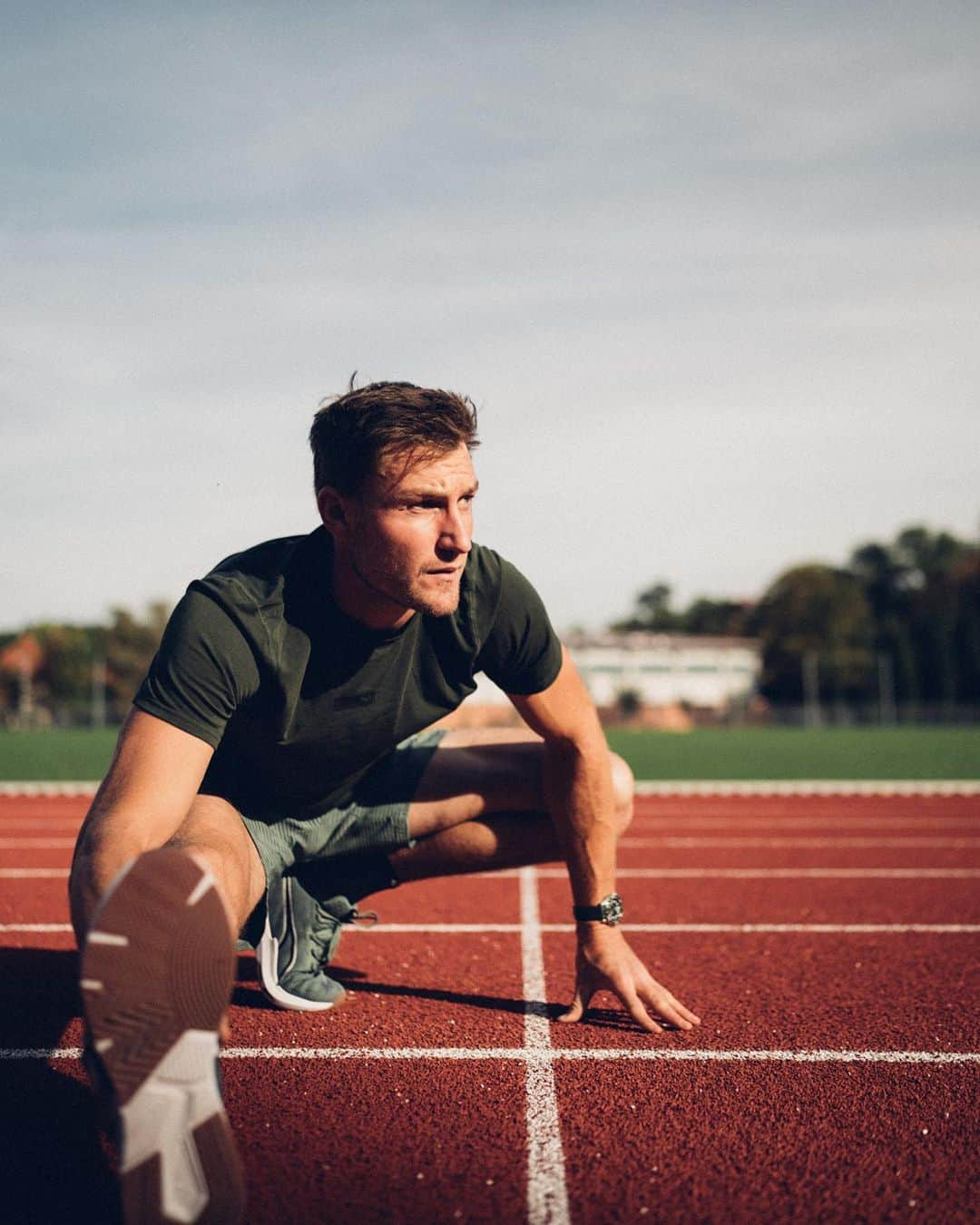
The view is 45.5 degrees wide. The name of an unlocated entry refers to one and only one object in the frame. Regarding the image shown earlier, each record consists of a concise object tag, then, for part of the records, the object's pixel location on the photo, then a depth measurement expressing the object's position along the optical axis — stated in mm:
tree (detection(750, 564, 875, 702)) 81562
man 1920
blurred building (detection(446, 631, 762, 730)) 86125
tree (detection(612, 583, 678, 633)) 115562
